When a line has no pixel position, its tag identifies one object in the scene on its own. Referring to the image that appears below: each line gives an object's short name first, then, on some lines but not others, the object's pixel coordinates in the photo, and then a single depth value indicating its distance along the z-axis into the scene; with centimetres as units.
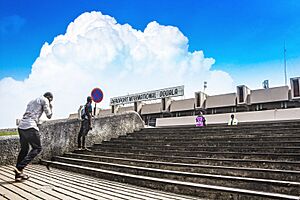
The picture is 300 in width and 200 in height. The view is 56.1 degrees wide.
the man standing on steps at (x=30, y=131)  496
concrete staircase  407
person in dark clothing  890
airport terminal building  2308
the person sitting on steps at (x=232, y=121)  1326
